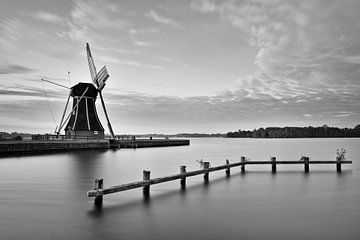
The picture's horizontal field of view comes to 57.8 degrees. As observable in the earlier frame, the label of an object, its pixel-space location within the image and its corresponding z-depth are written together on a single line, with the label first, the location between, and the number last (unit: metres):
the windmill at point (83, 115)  53.69
